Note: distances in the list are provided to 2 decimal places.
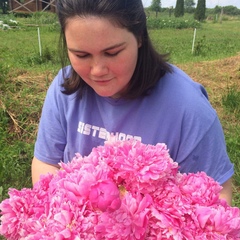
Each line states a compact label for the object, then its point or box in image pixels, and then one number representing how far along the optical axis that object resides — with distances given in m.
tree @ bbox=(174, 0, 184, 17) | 37.38
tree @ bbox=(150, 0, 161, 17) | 38.41
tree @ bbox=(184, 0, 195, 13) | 61.06
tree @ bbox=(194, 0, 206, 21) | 35.12
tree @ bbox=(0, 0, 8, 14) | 30.15
